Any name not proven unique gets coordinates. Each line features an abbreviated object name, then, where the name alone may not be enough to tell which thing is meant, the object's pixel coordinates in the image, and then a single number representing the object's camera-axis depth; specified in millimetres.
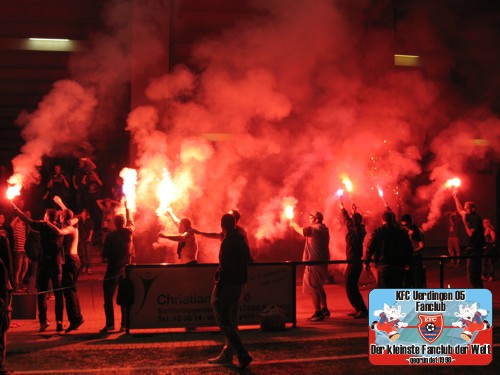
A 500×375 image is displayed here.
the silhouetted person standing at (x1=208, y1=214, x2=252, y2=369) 5793
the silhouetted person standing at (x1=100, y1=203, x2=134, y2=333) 7613
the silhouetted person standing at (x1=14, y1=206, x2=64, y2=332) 7590
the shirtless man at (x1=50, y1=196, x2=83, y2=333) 7613
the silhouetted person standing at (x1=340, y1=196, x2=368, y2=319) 8156
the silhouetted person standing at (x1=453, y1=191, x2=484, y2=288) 9430
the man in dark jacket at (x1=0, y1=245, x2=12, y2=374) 5160
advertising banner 7355
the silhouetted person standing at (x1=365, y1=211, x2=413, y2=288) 7586
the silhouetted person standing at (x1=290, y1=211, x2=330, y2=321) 8141
